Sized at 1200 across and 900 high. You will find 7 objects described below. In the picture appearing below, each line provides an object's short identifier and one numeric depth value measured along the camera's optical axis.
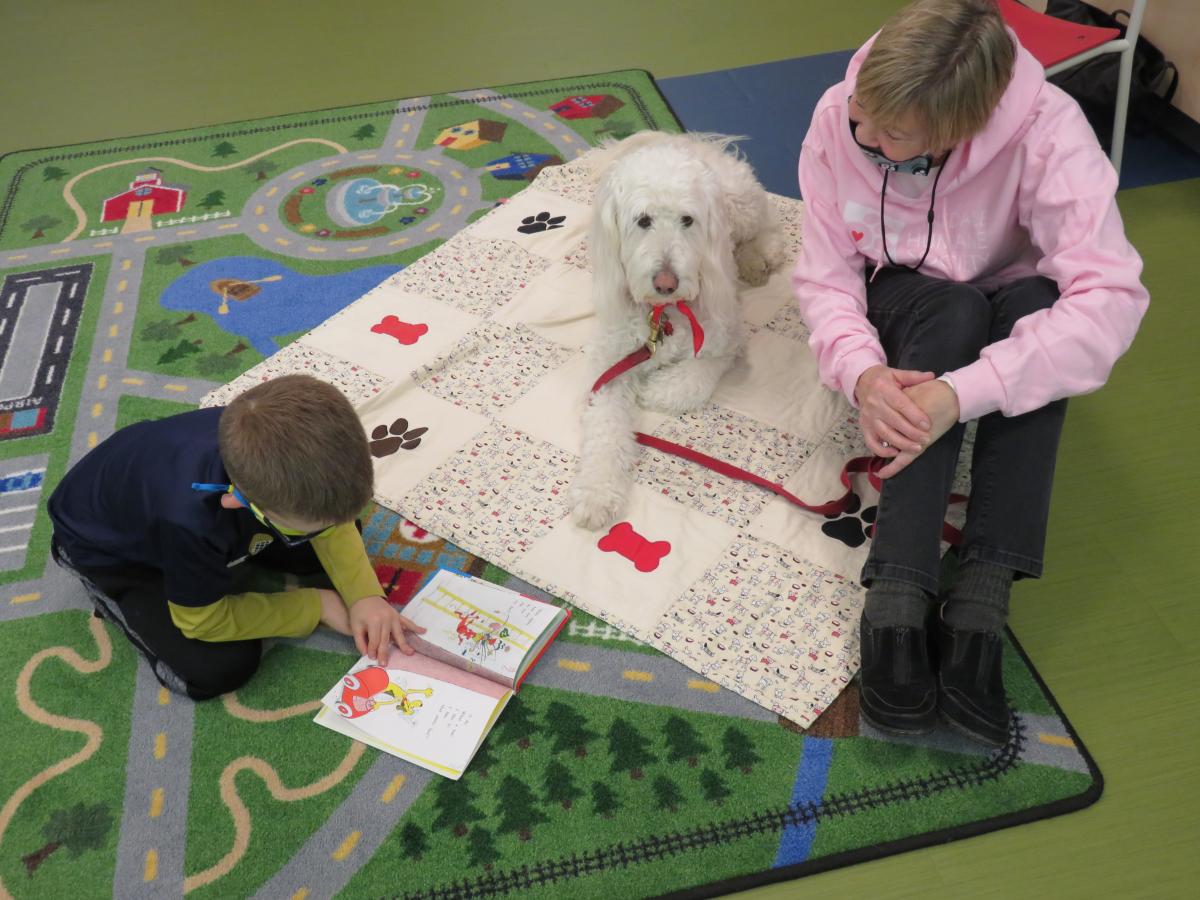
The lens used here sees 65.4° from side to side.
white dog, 1.93
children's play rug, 1.53
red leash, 1.95
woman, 1.52
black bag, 2.87
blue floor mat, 2.89
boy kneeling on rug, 1.36
